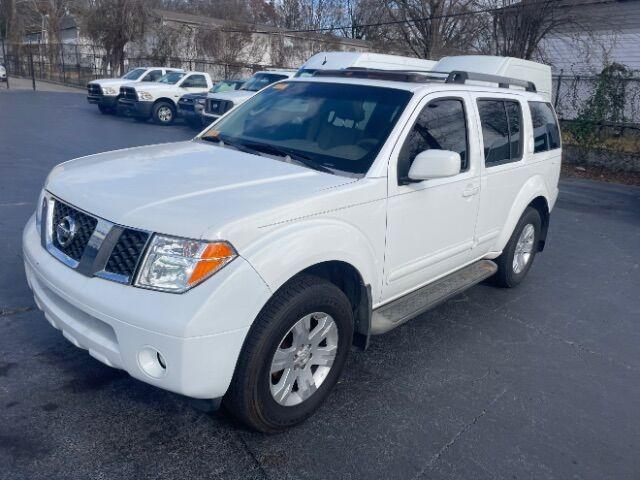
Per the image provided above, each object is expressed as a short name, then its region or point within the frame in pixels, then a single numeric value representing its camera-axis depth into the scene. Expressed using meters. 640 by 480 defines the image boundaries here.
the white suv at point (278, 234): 2.54
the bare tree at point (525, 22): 17.31
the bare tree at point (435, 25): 21.57
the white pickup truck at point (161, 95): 18.22
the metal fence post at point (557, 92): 15.88
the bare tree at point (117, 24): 32.69
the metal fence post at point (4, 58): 46.78
